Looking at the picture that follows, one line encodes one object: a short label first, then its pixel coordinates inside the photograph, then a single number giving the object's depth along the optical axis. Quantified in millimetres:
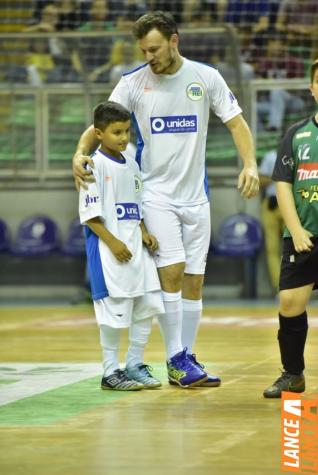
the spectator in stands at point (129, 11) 16750
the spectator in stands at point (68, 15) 17172
